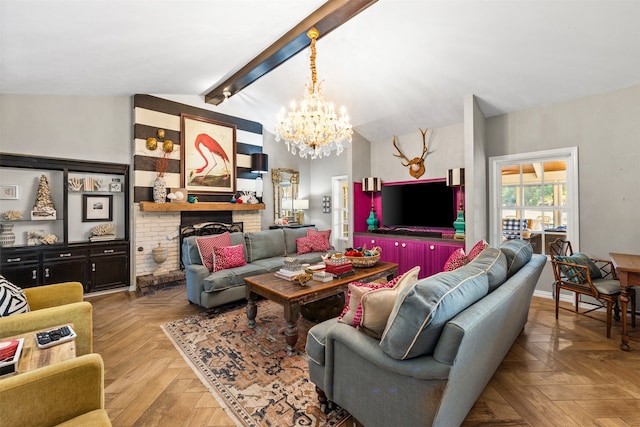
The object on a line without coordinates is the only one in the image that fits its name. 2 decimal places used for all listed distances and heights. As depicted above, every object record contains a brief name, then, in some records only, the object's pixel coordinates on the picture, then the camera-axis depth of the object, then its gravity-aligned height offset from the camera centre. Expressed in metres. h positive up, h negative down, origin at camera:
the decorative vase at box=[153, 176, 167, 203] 4.85 +0.40
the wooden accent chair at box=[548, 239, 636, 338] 2.80 -0.72
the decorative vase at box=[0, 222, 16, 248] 3.82 -0.27
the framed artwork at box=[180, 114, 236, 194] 5.34 +1.13
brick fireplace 4.73 -0.48
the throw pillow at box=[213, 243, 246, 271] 3.74 -0.57
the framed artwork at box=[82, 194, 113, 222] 4.49 +0.10
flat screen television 4.86 +0.13
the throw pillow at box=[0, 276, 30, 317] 1.89 -0.57
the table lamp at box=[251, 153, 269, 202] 6.14 +1.04
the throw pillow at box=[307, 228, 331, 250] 5.03 -0.36
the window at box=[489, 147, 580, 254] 3.81 +0.22
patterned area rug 1.83 -1.24
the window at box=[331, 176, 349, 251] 7.04 -0.02
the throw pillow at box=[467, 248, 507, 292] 1.88 -0.35
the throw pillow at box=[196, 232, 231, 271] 3.76 -0.42
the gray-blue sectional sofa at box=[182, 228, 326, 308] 3.46 -0.71
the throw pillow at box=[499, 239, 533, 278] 2.28 -0.34
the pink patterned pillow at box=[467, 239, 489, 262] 2.71 -0.34
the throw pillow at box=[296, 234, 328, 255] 4.82 -0.51
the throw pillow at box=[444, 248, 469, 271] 2.52 -0.43
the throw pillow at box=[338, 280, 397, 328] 1.73 -0.56
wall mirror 6.93 +0.53
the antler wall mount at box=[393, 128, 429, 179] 5.11 +0.91
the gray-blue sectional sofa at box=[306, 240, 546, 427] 1.31 -0.71
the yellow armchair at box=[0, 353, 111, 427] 1.15 -0.77
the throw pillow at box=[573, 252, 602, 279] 3.16 -0.59
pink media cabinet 4.55 -0.50
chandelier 3.46 +1.09
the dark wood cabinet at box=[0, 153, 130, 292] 3.88 -0.20
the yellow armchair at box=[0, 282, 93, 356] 1.81 -0.68
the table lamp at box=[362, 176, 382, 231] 5.61 +0.48
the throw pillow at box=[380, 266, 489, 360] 1.32 -0.48
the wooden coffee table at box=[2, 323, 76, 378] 1.40 -0.71
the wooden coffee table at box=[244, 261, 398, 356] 2.54 -0.73
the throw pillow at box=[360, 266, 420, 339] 1.58 -0.52
